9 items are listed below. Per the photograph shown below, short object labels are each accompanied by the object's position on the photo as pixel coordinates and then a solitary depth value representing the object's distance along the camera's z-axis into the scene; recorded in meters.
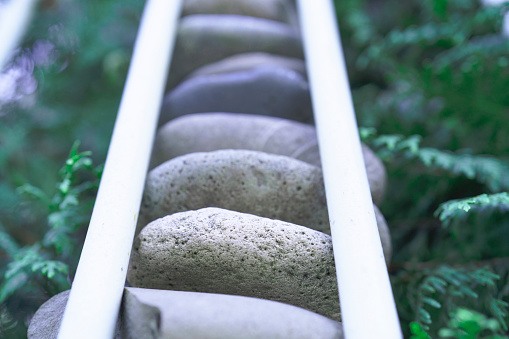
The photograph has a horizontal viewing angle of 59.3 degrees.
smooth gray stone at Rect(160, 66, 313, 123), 0.71
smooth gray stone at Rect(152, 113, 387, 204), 0.63
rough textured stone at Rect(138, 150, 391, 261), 0.54
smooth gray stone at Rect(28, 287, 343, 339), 0.36
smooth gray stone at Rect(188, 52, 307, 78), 0.77
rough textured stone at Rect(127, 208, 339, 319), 0.44
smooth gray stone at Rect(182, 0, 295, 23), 0.91
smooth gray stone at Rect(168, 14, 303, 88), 0.81
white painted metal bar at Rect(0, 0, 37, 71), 0.92
